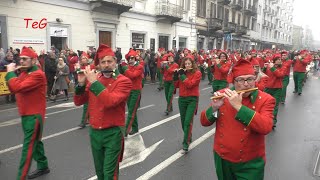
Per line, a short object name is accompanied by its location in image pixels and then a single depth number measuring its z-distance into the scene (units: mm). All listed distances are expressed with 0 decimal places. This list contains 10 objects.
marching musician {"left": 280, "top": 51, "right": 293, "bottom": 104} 7489
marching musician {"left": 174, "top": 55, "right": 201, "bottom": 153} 4811
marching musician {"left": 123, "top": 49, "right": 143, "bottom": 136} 5542
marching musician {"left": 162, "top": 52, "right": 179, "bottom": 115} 7310
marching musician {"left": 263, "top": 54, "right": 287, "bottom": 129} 6551
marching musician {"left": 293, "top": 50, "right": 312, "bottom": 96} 11009
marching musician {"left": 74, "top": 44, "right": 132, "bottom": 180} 2758
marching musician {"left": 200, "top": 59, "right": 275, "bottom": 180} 2256
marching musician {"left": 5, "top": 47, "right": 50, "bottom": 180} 3296
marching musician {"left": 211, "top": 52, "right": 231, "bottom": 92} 7564
